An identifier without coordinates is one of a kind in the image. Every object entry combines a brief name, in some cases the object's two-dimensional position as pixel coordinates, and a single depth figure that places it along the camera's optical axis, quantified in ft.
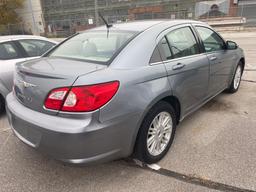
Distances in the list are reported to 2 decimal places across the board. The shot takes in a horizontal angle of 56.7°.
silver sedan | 6.64
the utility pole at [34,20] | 133.80
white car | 13.28
